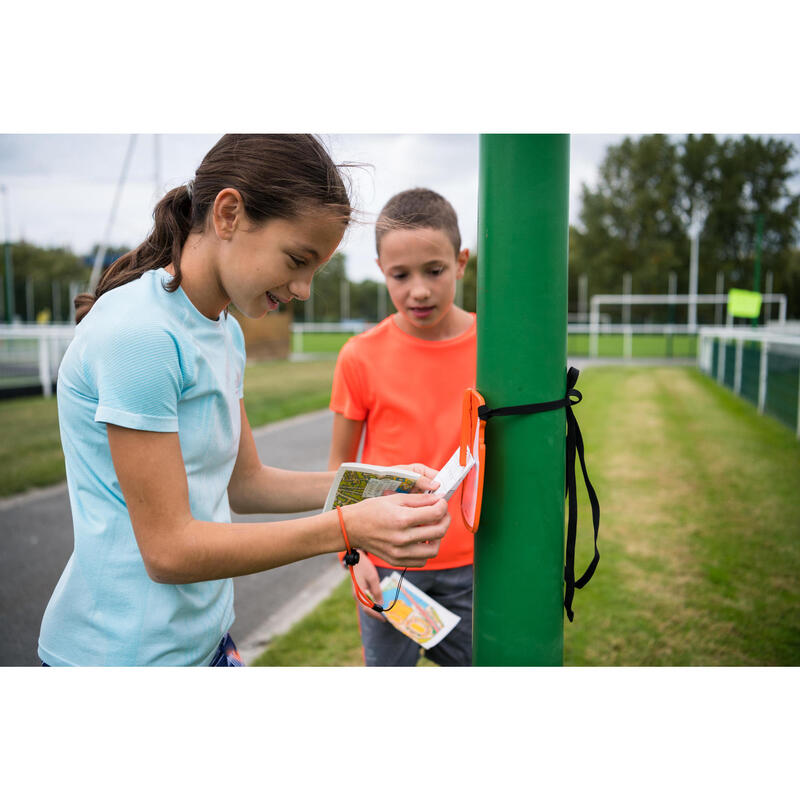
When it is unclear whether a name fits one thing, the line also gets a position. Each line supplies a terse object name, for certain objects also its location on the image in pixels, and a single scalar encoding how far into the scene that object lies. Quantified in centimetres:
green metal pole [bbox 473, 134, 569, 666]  89
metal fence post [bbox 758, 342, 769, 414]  816
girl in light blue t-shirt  88
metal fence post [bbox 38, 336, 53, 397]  925
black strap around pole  93
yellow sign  1102
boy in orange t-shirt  153
